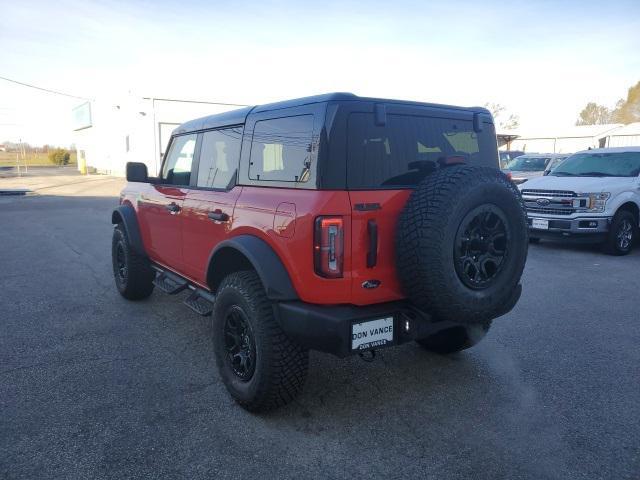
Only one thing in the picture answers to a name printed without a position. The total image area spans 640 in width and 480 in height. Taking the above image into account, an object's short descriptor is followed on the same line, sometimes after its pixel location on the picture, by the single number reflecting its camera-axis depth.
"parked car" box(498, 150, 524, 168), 18.22
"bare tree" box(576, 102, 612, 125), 69.25
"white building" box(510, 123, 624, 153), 37.16
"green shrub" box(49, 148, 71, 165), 53.16
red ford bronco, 2.61
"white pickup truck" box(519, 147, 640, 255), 8.05
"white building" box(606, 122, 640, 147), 34.38
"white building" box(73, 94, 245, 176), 27.22
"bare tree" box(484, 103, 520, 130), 59.42
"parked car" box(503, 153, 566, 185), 14.00
